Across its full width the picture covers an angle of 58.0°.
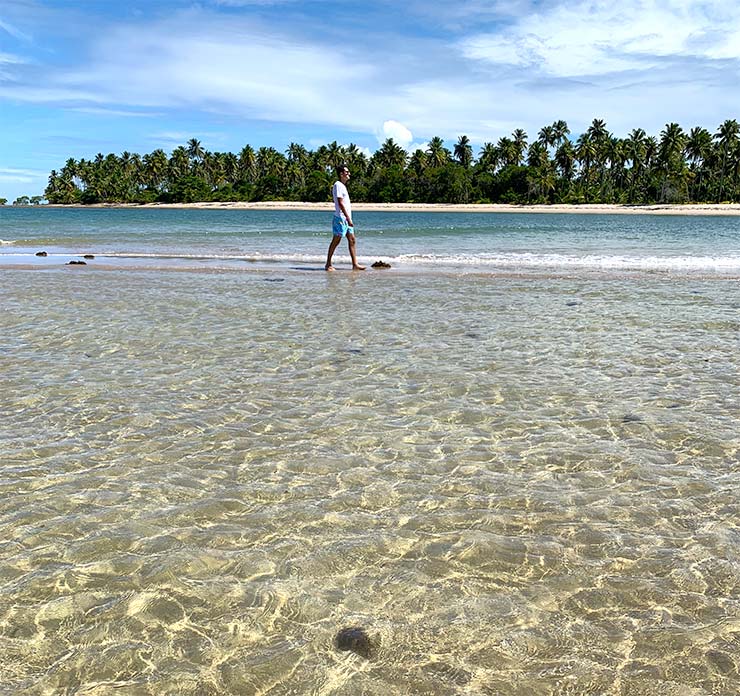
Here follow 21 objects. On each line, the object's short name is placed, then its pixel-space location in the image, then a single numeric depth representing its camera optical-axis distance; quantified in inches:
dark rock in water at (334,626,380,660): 115.2
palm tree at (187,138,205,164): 7273.6
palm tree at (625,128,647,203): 5561.0
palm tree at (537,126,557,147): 5954.7
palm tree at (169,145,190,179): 7239.2
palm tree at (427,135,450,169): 6146.7
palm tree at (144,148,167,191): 7268.7
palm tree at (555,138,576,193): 5738.2
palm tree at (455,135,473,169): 6338.6
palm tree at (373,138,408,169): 6446.9
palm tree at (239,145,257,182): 6934.1
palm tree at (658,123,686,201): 4992.6
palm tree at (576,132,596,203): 5698.8
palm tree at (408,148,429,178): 5975.4
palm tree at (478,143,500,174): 6136.8
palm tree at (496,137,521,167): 6023.6
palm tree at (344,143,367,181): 6316.4
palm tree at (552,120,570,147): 5930.1
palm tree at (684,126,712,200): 5211.6
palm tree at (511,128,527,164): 6067.9
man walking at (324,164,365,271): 676.1
